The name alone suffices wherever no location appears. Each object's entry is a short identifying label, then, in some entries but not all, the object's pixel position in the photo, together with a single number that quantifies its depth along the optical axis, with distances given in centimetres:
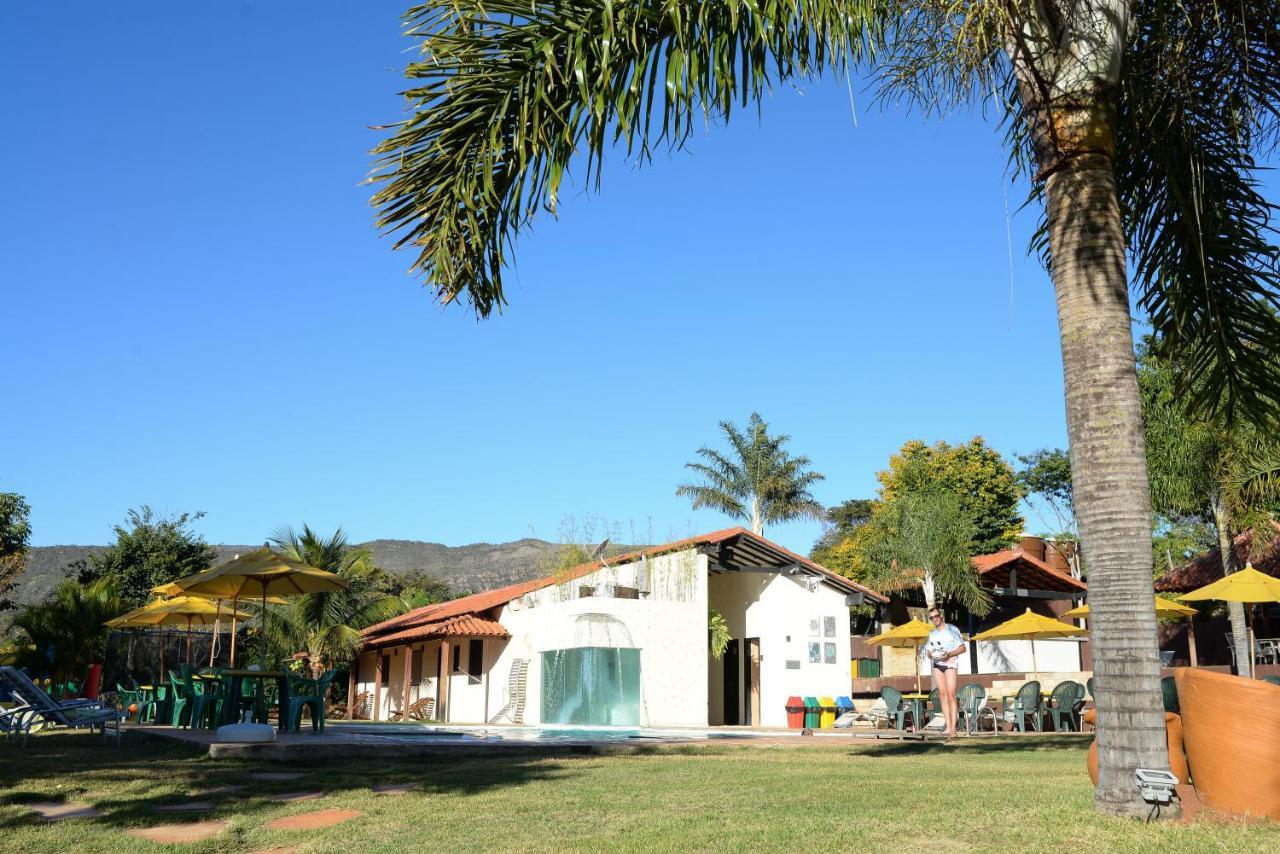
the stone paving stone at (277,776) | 804
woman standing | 1223
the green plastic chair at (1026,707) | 1633
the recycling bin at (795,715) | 2359
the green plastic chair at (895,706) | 1558
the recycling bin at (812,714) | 2338
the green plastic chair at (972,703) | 1580
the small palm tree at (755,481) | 5059
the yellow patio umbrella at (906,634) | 2262
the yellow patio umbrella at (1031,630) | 2102
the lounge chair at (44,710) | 1084
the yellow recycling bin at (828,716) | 2385
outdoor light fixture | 438
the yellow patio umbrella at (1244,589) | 1952
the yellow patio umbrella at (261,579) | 1335
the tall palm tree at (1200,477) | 2470
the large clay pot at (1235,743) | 441
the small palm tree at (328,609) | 2970
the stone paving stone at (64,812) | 607
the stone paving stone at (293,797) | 672
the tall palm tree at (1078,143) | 466
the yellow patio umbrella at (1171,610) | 2050
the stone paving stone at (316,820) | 566
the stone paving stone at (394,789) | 711
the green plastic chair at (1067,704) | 1684
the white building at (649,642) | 2377
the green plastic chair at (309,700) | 1347
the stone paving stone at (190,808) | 624
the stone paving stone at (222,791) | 707
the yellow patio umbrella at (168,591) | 1647
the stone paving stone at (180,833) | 522
